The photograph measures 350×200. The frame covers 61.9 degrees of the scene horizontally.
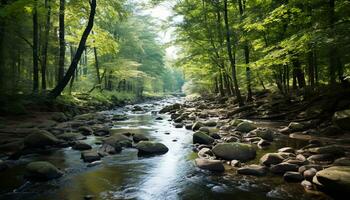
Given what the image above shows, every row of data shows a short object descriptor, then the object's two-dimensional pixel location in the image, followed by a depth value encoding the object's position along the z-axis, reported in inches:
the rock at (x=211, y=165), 266.1
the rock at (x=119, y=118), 670.4
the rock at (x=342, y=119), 364.2
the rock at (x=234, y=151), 297.4
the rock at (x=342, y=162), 239.5
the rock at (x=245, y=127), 450.0
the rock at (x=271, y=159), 270.0
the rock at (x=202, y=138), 380.5
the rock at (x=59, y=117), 565.5
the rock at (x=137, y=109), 933.7
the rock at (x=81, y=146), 357.7
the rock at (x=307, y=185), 212.1
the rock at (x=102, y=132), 464.2
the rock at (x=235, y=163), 277.1
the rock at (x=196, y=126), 508.0
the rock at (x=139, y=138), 412.5
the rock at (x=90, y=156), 303.0
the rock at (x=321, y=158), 270.6
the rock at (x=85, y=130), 471.2
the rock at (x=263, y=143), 354.9
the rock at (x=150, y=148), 339.9
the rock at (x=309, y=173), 223.8
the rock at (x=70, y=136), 406.3
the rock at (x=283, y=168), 250.5
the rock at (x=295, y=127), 424.0
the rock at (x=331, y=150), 279.0
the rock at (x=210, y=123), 540.0
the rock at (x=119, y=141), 368.8
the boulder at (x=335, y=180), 187.2
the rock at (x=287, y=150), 309.1
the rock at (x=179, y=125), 554.6
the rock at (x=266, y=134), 381.1
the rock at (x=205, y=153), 317.1
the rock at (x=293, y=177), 229.5
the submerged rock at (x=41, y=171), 242.4
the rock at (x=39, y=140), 346.3
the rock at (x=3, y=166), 266.4
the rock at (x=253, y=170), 250.0
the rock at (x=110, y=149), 341.2
